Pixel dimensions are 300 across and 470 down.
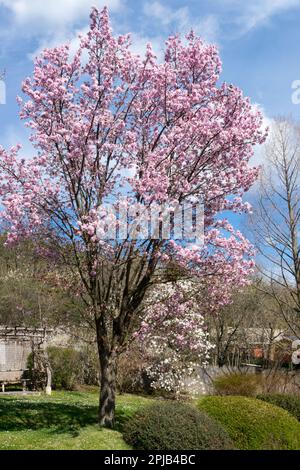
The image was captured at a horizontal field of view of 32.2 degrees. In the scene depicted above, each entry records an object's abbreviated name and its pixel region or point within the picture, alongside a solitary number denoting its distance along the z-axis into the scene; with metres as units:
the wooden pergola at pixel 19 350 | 18.48
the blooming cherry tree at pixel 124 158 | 9.70
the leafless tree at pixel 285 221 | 15.20
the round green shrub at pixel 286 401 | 11.52
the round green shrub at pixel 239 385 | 14.78
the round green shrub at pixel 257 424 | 9.00
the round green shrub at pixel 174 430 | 7.95
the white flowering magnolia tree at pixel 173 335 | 11.24
